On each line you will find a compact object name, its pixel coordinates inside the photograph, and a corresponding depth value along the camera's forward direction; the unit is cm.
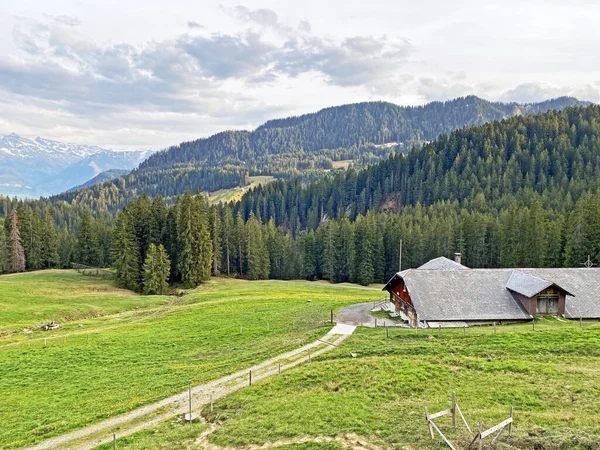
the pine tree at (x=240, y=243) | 10762
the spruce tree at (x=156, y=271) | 7462
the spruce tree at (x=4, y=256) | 9031
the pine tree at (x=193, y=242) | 8156
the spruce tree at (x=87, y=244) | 10838
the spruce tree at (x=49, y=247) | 10144
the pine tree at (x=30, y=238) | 9619
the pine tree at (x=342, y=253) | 11063
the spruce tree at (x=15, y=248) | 8962
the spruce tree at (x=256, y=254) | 10694
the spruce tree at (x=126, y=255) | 7669
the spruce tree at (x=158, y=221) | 8519
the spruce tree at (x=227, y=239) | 10531
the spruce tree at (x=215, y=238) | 9725
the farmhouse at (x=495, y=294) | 4203
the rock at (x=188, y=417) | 2175
